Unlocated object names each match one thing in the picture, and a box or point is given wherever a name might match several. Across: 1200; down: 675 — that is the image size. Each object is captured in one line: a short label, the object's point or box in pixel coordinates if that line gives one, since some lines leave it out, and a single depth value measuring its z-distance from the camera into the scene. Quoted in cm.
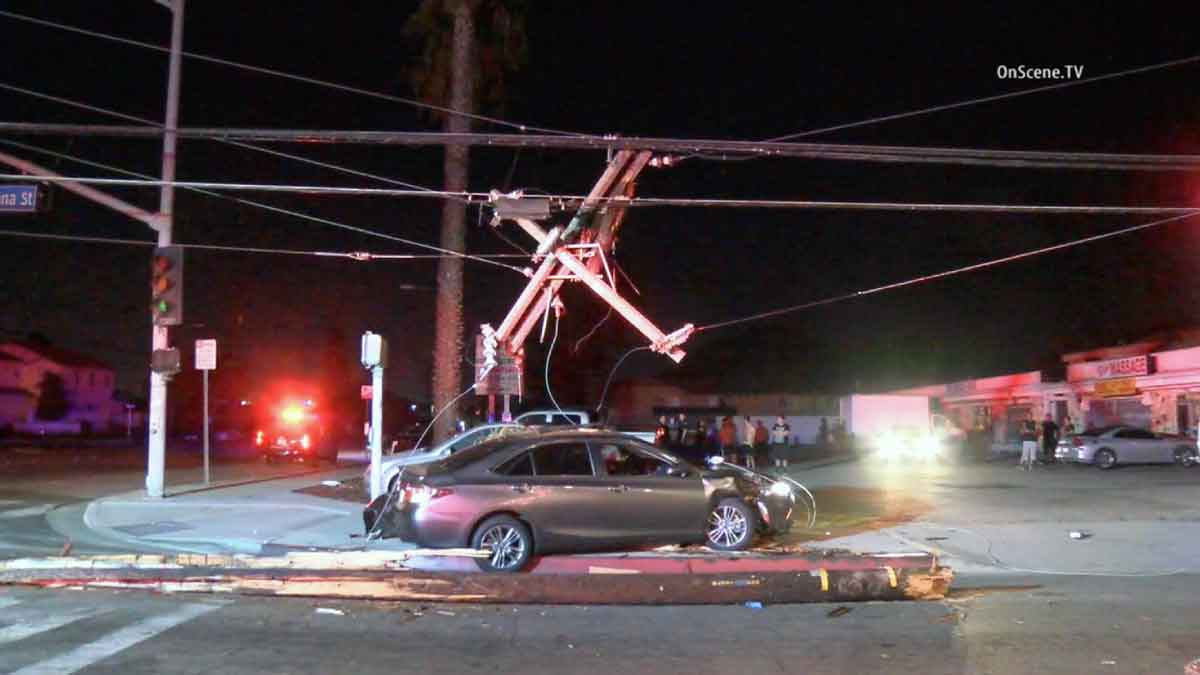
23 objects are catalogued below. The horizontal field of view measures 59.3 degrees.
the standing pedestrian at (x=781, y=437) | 3144
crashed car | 1132
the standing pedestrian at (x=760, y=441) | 2892
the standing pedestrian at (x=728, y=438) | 2684
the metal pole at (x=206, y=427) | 2183
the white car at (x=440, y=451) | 1583
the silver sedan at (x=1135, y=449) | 2988
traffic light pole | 1928
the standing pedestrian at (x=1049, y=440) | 3189
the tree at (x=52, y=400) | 8288
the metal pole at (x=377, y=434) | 1568
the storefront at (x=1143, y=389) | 3434
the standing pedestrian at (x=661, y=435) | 2128
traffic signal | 1939
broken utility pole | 1881
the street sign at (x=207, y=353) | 2119
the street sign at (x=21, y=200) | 1564
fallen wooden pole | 978
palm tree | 2102
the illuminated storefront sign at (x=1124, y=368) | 3653
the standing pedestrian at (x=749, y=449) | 2531
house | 8006
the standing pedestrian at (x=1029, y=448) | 2973
